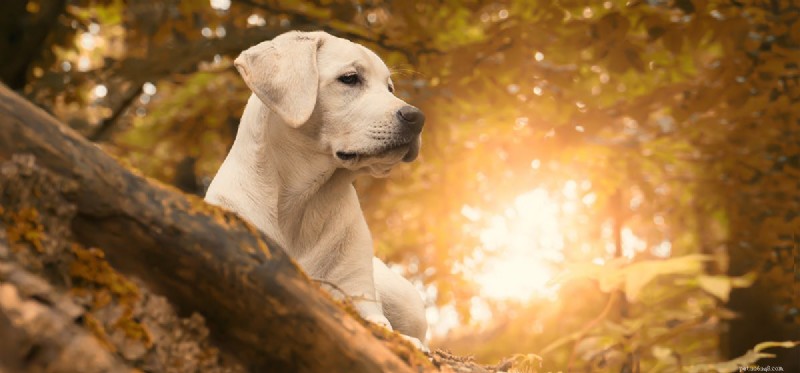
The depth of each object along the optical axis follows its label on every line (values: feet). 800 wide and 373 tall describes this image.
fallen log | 7.55
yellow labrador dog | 12.09
